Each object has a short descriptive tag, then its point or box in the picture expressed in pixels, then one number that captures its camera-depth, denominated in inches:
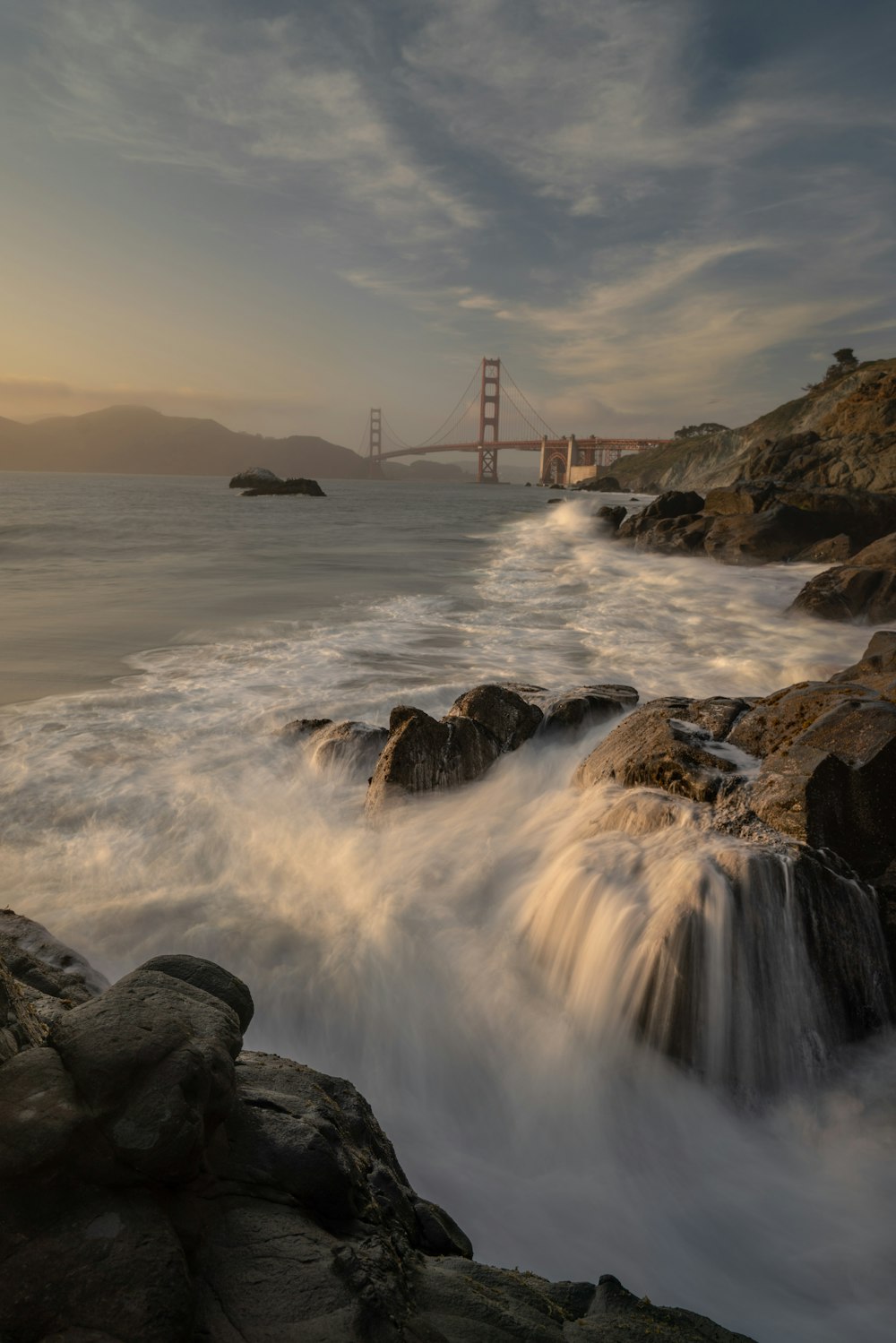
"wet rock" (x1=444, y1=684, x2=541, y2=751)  216.1
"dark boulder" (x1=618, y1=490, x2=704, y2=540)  956.0
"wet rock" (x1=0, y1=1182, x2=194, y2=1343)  50.4
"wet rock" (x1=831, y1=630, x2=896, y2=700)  206.7
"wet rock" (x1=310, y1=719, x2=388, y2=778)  223.8
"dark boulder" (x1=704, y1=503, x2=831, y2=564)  719.1
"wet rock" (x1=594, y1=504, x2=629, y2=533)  1127.6
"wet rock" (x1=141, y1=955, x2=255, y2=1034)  89.7
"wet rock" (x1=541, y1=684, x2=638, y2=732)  220.5
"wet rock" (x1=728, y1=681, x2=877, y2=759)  164.9
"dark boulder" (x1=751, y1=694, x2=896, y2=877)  138.2
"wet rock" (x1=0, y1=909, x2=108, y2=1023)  86.3
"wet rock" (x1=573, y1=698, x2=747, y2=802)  157.5
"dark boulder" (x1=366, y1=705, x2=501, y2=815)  199.8
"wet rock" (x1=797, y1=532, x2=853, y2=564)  666.2
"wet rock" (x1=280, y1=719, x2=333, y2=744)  250.2
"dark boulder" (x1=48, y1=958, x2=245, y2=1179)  59.4
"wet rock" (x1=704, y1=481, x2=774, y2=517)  804.0
